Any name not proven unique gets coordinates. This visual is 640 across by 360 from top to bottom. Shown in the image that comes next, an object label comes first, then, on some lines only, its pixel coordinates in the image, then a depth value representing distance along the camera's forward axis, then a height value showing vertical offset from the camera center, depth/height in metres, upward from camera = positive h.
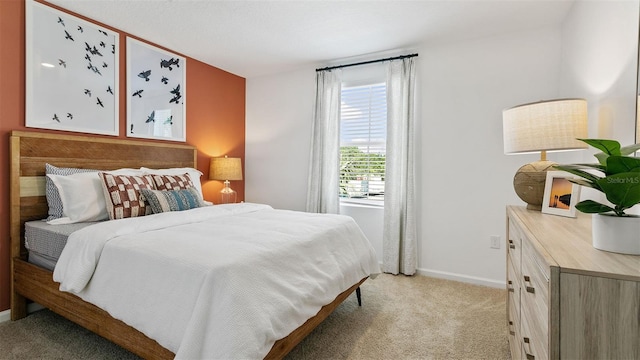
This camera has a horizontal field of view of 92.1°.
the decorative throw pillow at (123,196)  2.33 -0.16
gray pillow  2.30 -0.20
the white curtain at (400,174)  3.25 +0.04
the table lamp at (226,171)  3.75 +0.06
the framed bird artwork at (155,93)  3.06 +0.88
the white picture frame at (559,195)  1.45 -0.07
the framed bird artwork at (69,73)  2.38 +0.86
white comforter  1.26 -0.50
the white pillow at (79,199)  2.27 -0.18
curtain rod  3.29 +1.32
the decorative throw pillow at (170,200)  2.50 -0.20
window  3.59 +0.43
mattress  1.99 -0.44
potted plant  0.85 -0.05
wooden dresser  0.74 -0.31
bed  1.51 -0.40
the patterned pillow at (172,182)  2.72 -0.06
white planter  0.87 -0.15
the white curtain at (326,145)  3.70 +0.39
